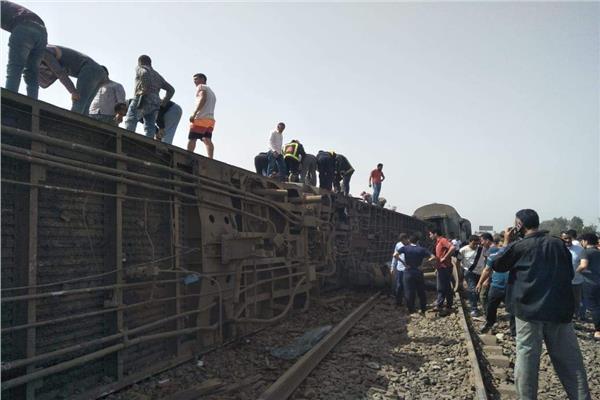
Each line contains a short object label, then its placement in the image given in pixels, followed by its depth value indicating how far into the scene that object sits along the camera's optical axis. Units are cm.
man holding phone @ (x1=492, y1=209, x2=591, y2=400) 384
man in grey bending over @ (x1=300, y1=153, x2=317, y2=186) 1140
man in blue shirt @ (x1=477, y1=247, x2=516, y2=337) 753
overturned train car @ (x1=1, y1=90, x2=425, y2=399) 345
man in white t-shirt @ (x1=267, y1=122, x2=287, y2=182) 1027
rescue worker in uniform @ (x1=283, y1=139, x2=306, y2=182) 1090
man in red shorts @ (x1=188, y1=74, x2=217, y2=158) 711
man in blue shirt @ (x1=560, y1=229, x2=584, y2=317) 777
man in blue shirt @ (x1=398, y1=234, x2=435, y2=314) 909
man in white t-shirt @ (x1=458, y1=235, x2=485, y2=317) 909
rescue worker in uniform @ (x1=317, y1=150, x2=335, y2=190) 1176
